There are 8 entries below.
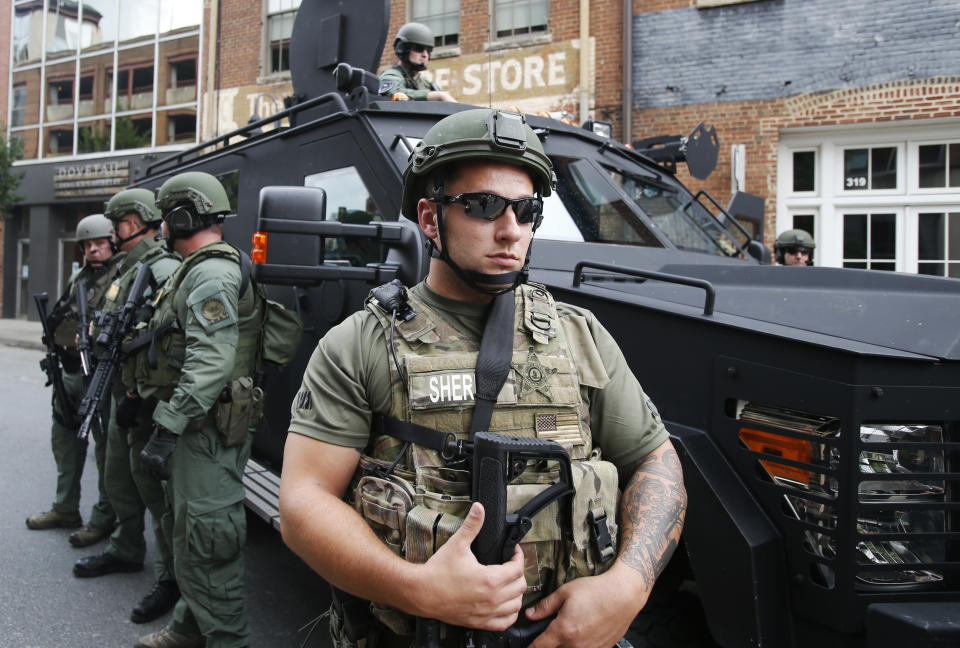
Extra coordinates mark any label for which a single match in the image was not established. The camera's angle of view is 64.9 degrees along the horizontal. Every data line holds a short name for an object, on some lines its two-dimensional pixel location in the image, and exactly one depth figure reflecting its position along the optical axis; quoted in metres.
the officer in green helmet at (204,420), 2.90
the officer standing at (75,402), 4.37
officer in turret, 4.57
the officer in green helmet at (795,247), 6.04
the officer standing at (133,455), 3.52
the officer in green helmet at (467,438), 1.32
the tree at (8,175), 15.85
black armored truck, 1.78
